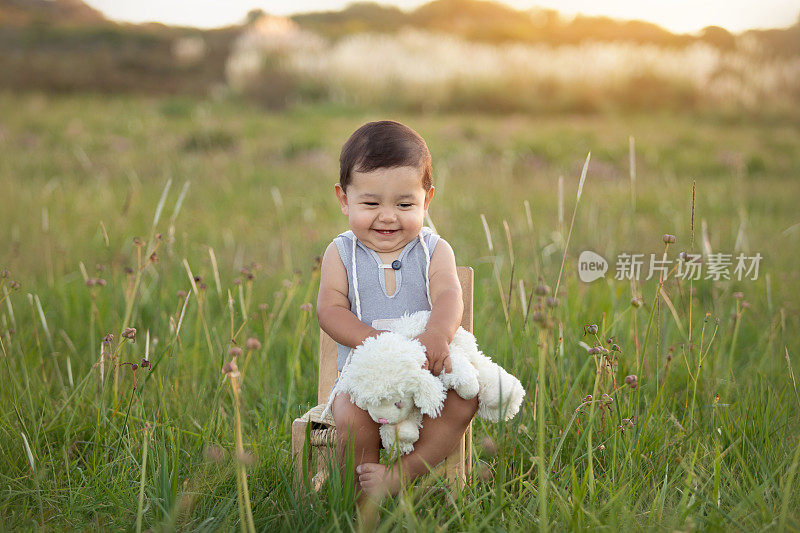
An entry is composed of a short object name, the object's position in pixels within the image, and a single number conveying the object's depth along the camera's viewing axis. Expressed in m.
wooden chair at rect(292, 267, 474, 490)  1.79
